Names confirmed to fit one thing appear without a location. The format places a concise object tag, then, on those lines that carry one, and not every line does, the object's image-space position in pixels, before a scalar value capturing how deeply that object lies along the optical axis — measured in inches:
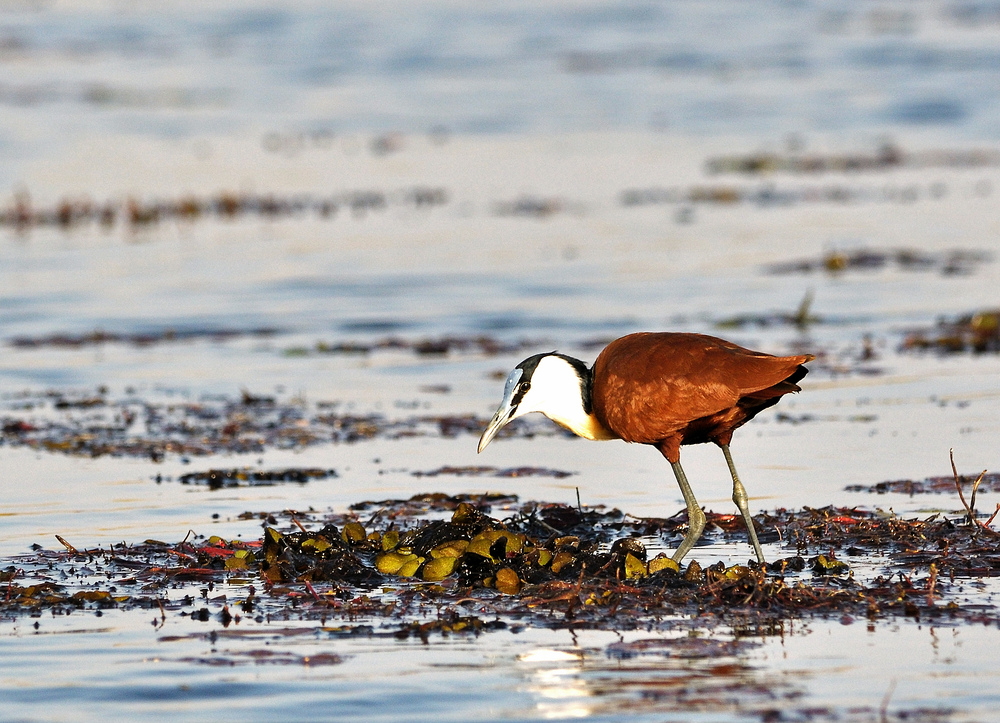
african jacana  565.6
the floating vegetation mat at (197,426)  803.4
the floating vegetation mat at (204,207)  1656.0
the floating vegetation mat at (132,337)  1100.5
